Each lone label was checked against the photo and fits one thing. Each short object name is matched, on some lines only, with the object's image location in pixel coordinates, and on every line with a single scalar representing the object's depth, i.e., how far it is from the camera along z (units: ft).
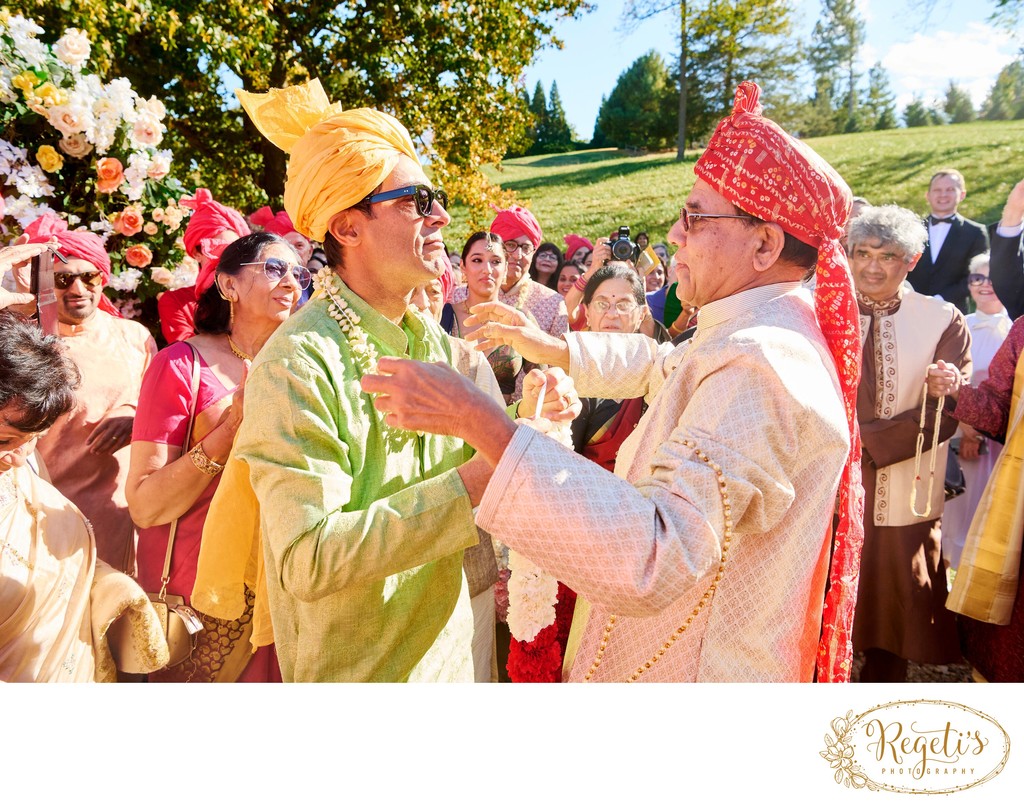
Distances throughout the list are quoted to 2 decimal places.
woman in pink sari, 8.53
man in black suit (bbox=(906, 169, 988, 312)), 15.44
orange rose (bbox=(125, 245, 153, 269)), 11.61
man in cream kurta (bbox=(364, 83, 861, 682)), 4.41
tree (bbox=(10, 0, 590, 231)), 11.18
